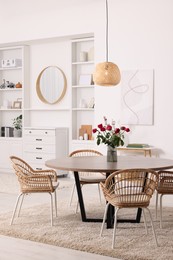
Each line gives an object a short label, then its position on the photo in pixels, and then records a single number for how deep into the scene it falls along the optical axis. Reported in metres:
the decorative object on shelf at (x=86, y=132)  9.09
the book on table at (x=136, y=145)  7.83
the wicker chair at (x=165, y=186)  5.27
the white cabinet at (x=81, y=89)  9.04
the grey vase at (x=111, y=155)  5.53
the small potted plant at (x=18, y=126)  9.97
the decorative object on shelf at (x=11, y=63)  9.90
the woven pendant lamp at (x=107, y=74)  5.81
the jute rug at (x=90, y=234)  4.37
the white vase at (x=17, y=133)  9.96
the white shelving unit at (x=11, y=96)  9.84
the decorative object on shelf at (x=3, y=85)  10.20
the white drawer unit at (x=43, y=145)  9.13
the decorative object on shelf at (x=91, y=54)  8.98
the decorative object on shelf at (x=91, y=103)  8.98
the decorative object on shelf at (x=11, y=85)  10.06
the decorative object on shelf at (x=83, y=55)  9.01
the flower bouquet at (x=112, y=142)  5.53
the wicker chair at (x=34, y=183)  5.32
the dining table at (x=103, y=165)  4.93
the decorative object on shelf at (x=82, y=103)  9.13
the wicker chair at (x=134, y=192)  4.57
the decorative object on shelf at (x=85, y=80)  9.05
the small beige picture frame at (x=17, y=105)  10.06
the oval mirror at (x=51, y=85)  9.54
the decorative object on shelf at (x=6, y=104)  10.19
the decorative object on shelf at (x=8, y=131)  10.08
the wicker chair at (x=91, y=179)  5.83
